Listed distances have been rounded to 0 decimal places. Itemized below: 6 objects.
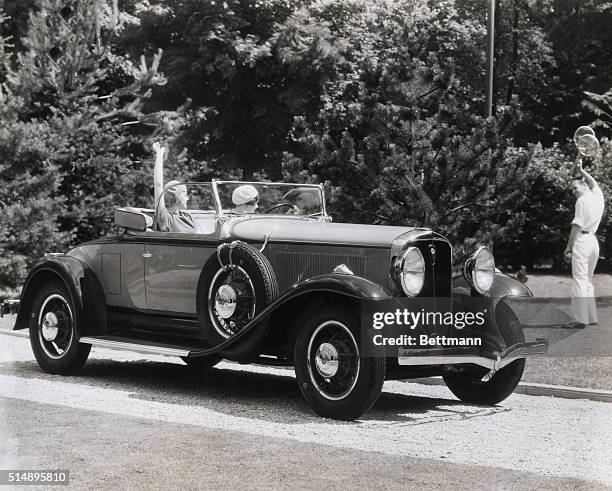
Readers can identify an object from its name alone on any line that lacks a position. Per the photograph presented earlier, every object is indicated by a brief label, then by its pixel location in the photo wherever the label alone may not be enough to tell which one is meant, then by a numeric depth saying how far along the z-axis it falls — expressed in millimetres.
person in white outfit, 13000
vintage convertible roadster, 7457
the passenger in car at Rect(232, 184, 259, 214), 9148
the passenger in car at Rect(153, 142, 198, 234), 9438
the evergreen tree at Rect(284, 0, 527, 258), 12398
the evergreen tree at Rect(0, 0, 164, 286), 18359
